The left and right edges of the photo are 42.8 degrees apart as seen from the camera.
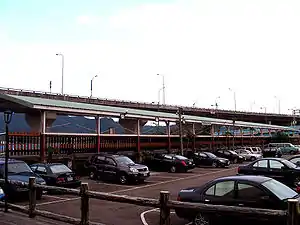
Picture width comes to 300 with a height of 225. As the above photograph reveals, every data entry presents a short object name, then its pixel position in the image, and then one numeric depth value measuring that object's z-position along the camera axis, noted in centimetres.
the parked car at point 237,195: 867
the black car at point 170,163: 2780
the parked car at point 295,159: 2197
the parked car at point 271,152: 4167
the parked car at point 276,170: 1702
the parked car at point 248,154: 4116
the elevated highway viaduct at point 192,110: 6084
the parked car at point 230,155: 3884
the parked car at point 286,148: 5047
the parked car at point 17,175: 1367
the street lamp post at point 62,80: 6832
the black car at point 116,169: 2114
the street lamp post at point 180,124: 3456
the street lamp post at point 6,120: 1209
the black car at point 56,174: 1753
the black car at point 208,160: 3278
